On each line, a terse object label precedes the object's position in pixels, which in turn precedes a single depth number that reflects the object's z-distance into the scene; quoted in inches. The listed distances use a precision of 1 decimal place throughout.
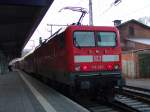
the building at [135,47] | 1321.4
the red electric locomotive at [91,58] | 598.2
